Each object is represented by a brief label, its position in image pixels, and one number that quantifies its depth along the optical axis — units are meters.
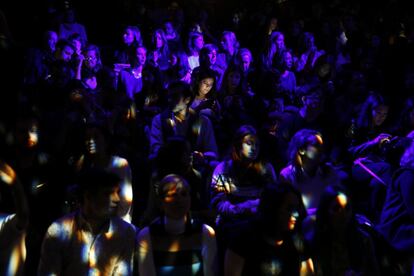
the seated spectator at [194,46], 9.41
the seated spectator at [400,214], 3.79
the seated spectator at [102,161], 4.03
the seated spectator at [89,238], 2.96
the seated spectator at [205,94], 6.47
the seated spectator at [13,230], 2.82
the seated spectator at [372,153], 5.04
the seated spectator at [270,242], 3.06
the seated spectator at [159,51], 8.86
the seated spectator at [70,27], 9.44
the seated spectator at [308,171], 4.30
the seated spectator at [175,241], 3.10
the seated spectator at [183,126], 5.27
